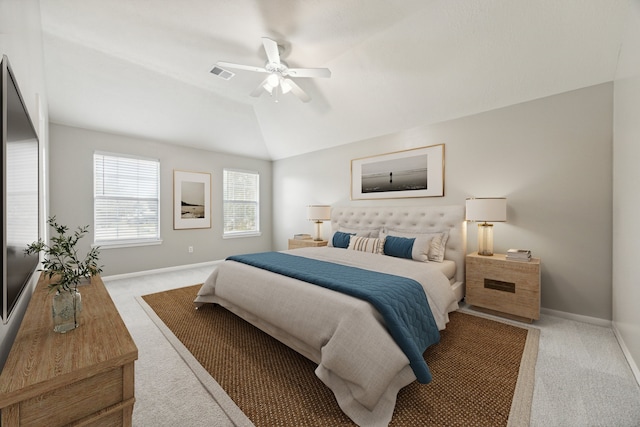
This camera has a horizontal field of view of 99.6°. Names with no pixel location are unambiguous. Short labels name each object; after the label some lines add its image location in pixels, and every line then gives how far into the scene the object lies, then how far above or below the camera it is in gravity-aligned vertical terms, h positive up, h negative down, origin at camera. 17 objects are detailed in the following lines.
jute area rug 1.56 -1.17
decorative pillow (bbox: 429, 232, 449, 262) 3.39 -0.46
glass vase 1.29 -0.48
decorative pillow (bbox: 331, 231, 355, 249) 4.20 -0.44
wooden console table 0.88 -0.58
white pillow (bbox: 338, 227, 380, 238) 4.12 -0.31
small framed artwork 5.11 +0.23
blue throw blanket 1.73 -0.63
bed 1.63 -0.74
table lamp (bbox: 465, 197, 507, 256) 3.03 -0.03
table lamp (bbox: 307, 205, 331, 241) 5.04 -0.03
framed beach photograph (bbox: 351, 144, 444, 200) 3.91 +0.59
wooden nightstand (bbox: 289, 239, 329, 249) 4.92 -0.58
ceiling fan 2.72 +1.54
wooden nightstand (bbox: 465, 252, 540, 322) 2.78 -0.81
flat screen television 0.99 +0.09
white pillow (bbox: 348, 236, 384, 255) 3.73 -0.47
